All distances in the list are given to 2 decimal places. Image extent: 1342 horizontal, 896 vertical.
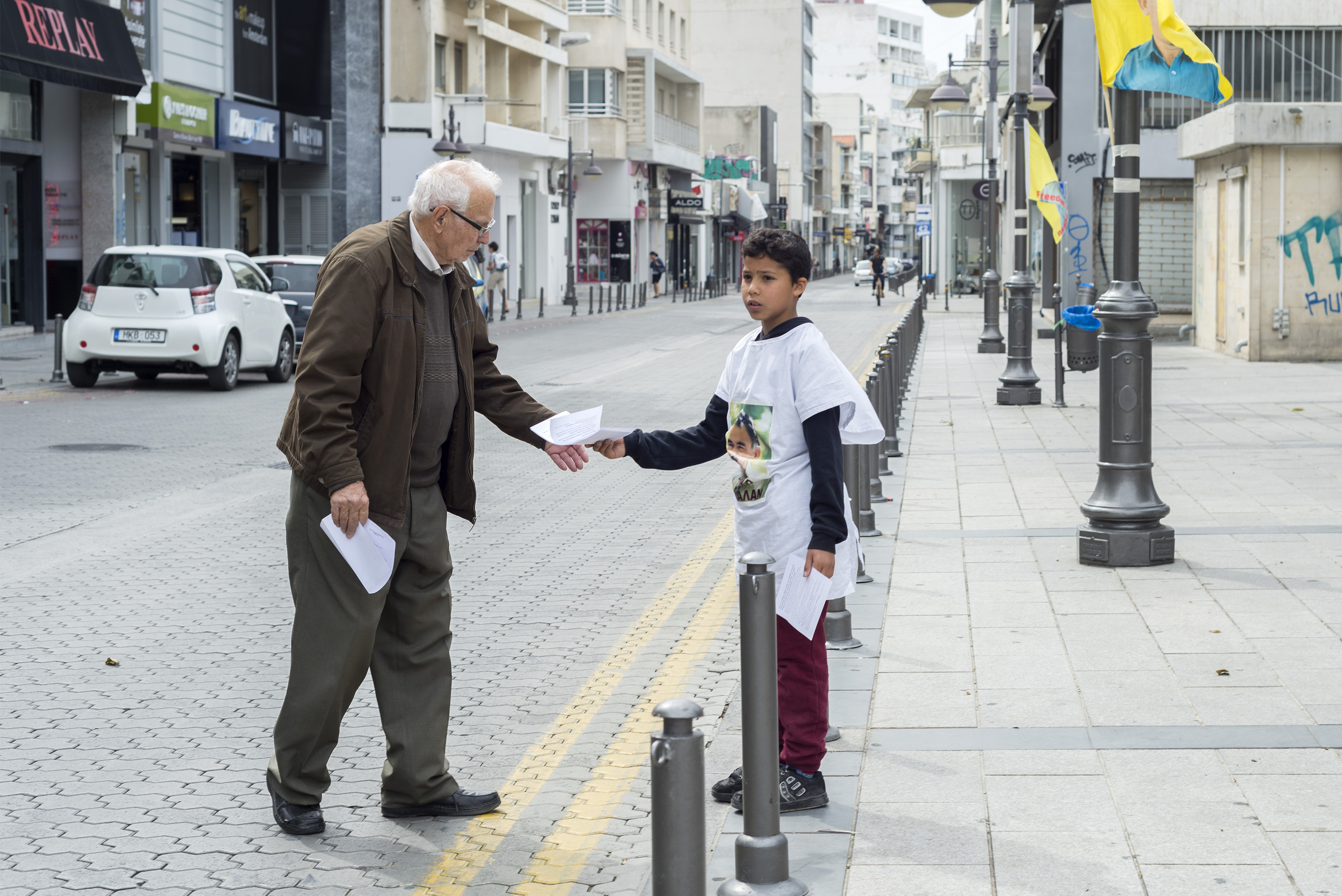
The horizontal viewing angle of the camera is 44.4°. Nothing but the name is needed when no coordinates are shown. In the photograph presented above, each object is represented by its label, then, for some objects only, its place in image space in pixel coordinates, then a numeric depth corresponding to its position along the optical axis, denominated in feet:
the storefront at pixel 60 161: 84.99
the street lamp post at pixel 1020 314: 56.90
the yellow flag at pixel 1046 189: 64.39
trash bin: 47.65
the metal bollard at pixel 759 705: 11.59
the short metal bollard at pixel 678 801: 9.98
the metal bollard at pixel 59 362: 63.16
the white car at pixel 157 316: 60.13
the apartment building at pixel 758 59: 361.51
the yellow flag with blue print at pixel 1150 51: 28.30
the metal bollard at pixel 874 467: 31.14
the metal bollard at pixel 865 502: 26.89
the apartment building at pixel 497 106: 139.54
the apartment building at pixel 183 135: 88.58
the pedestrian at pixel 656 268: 199.52
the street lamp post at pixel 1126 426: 26.45
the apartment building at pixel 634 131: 187.01
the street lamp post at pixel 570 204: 146.73
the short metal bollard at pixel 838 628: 21.15
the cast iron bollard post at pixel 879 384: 32.09
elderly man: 13.98
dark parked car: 77.66
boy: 14.30
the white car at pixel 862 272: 257.96
